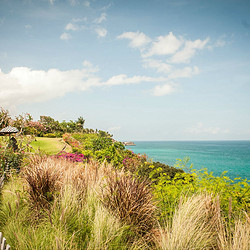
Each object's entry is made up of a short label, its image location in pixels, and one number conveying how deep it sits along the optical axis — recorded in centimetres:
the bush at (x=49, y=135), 2431
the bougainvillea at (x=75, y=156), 1024
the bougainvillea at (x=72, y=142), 1680
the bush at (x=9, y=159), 756
